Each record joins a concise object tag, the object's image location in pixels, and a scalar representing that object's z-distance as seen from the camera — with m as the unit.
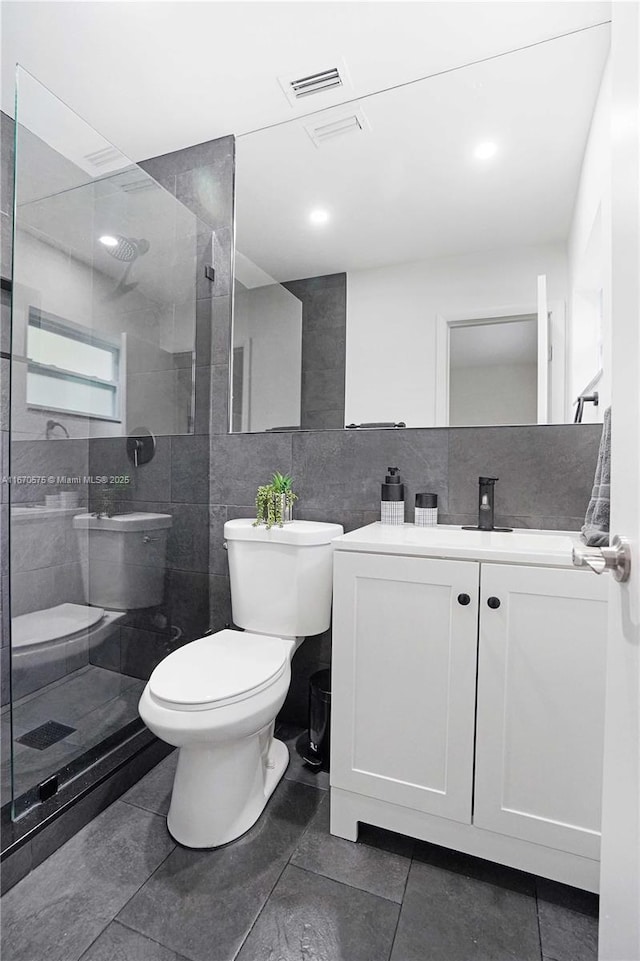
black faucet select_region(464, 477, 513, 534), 1.51
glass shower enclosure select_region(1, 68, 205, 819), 1.28
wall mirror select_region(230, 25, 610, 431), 1.52
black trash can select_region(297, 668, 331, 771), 1.61
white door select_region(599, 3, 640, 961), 0.52
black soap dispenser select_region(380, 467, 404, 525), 1.63
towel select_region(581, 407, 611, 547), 1.11
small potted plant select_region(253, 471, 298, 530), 1.64
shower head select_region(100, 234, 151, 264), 1.61
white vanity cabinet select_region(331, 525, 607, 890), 1.10
